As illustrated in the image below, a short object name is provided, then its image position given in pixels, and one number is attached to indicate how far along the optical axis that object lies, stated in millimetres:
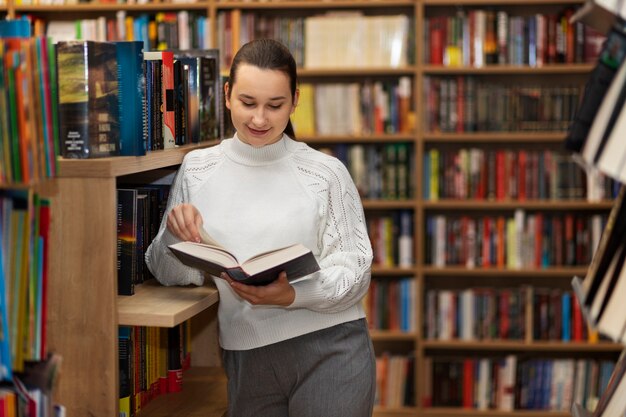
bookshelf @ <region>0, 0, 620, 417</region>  4121
